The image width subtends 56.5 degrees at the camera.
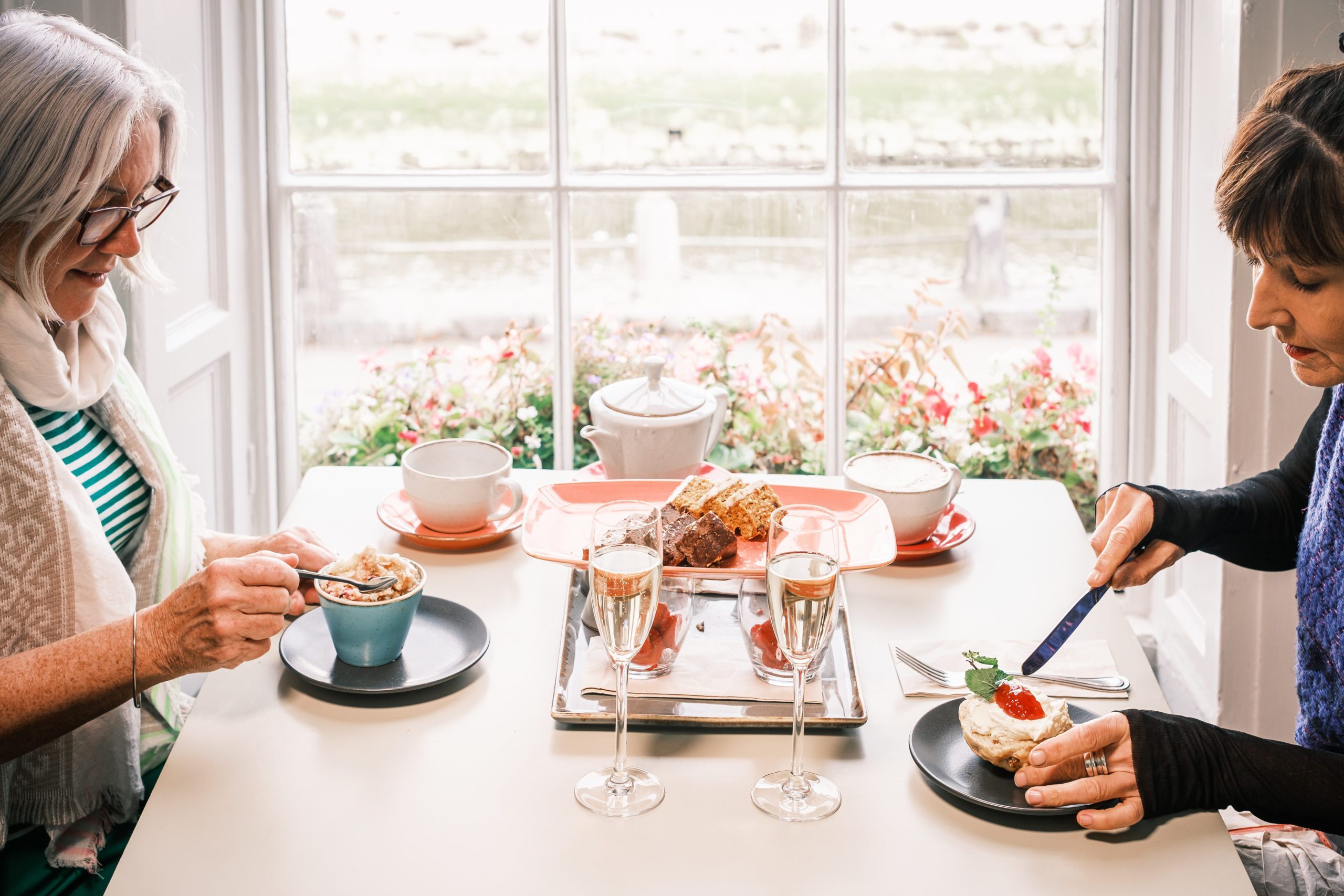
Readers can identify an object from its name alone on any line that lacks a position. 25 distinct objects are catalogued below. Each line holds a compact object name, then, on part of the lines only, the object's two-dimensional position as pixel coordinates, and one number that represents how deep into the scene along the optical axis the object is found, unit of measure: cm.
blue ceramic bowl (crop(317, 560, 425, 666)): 139
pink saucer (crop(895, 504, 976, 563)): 175
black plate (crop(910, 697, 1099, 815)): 115
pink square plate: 144
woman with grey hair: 133
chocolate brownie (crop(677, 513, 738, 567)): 141
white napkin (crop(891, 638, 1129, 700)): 140
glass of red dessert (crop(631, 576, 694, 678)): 135
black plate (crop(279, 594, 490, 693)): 138
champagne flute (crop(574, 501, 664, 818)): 115
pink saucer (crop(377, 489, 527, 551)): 177
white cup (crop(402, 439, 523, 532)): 174
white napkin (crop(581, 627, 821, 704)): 134
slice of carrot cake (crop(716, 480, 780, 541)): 151
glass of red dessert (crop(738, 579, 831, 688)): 135
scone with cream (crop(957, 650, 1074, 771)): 119
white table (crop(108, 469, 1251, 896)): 108
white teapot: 175
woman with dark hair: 116
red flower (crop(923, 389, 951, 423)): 306
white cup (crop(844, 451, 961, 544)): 170
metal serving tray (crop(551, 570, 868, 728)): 130
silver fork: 140
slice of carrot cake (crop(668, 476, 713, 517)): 152
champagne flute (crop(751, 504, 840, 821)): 113
